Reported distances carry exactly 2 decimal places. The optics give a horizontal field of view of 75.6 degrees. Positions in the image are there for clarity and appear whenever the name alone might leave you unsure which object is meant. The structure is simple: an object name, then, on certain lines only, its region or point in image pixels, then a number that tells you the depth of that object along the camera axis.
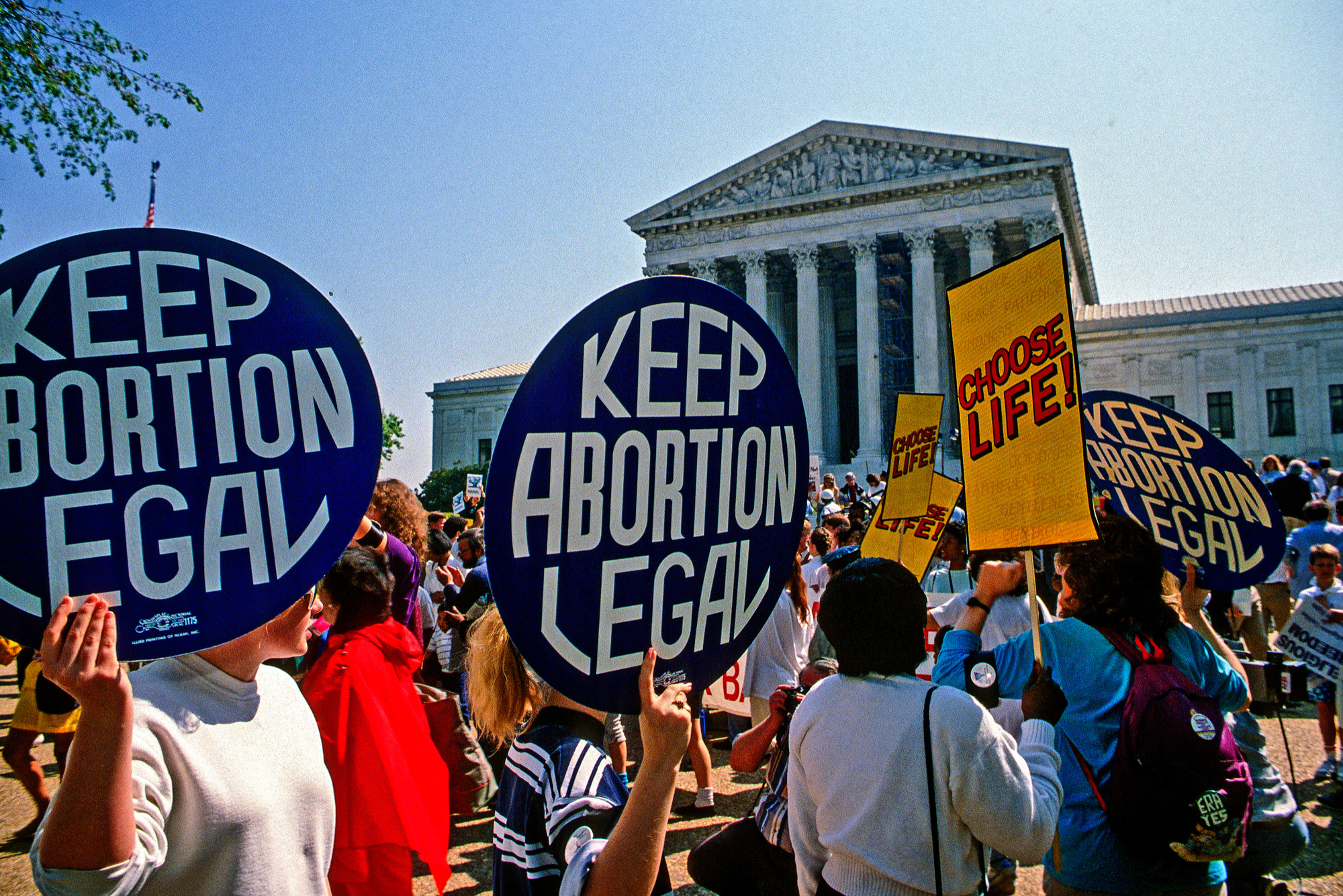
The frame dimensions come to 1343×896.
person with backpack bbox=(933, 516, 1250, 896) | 2.19
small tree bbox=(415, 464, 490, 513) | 47.38
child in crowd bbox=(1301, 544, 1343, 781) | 5.50
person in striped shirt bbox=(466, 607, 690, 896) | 1.44
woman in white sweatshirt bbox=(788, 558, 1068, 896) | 1.86
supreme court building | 33.00
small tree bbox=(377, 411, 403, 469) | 48.84
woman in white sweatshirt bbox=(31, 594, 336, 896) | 1.29
